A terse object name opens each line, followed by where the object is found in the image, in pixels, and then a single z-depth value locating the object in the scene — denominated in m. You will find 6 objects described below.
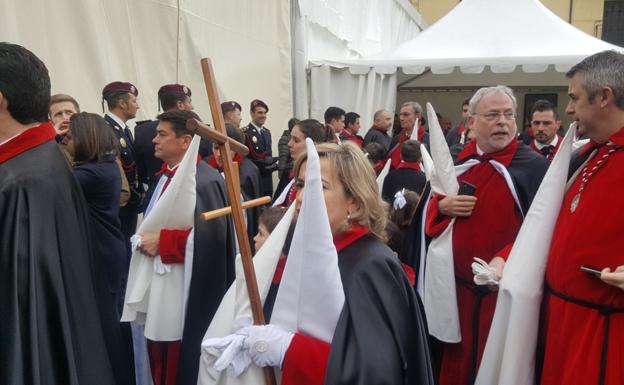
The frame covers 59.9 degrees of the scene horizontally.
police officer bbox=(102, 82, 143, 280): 4.75
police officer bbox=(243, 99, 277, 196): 6.92
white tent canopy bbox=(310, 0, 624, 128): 9.58
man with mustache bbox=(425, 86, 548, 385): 2.92
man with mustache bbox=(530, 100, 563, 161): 5.39
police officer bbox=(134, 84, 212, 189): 4.86
